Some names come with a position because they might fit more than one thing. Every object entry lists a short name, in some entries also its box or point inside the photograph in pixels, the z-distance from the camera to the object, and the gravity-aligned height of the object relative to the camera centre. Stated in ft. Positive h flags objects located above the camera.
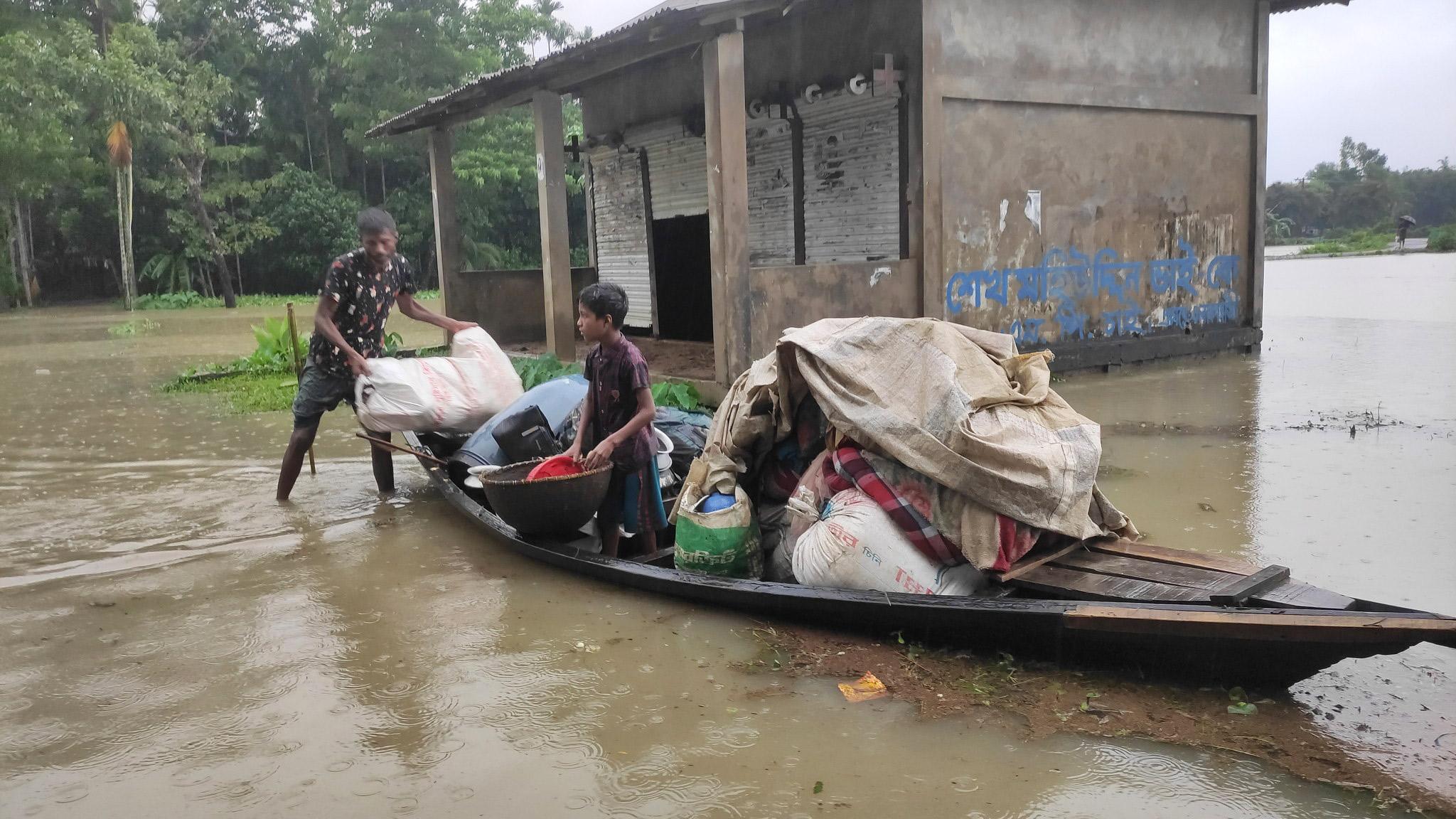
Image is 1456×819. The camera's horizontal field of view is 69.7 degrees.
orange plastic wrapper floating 11.53 -4.51
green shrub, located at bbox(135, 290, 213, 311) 96.12 +0.40
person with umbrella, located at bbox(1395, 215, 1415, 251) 137.08 +4.72
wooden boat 9.81 -3.58
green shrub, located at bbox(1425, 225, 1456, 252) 135.13 +2.87
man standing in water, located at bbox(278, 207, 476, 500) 19.90 -0.44
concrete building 29.17 +3.96
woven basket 15.12 -3.02
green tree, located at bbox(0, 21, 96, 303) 77.30 +15.42
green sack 14.24 -3.46
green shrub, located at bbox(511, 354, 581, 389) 32.07 -2.39
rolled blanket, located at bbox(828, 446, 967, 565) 13.06 -2.96
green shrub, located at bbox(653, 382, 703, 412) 27.66 -2.89
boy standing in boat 15.23 -1.95
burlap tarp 12.63 -1.74
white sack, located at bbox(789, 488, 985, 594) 12.79 -3.39
